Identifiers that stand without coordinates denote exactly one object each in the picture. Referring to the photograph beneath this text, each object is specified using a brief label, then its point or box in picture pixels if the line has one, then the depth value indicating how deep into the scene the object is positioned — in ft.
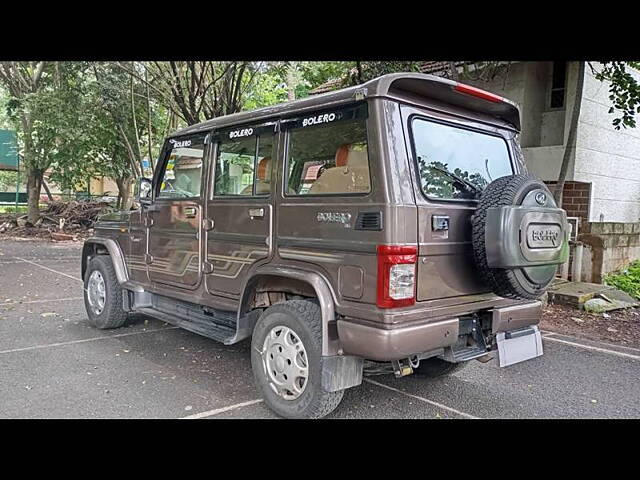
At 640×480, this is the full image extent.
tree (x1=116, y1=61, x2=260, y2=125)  35.60
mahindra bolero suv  10.33
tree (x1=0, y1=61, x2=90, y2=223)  45.39
